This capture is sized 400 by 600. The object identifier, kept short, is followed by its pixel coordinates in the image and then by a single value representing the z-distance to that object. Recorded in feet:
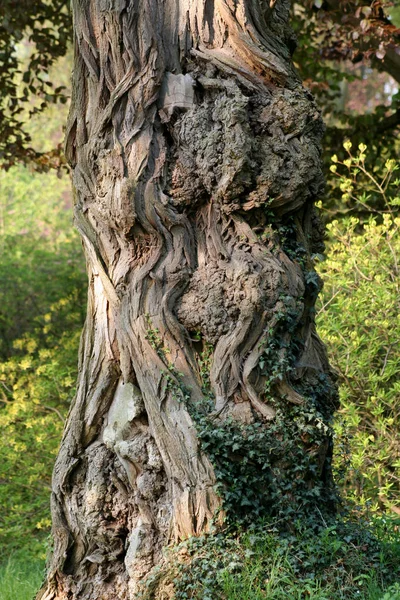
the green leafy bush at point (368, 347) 42.27
